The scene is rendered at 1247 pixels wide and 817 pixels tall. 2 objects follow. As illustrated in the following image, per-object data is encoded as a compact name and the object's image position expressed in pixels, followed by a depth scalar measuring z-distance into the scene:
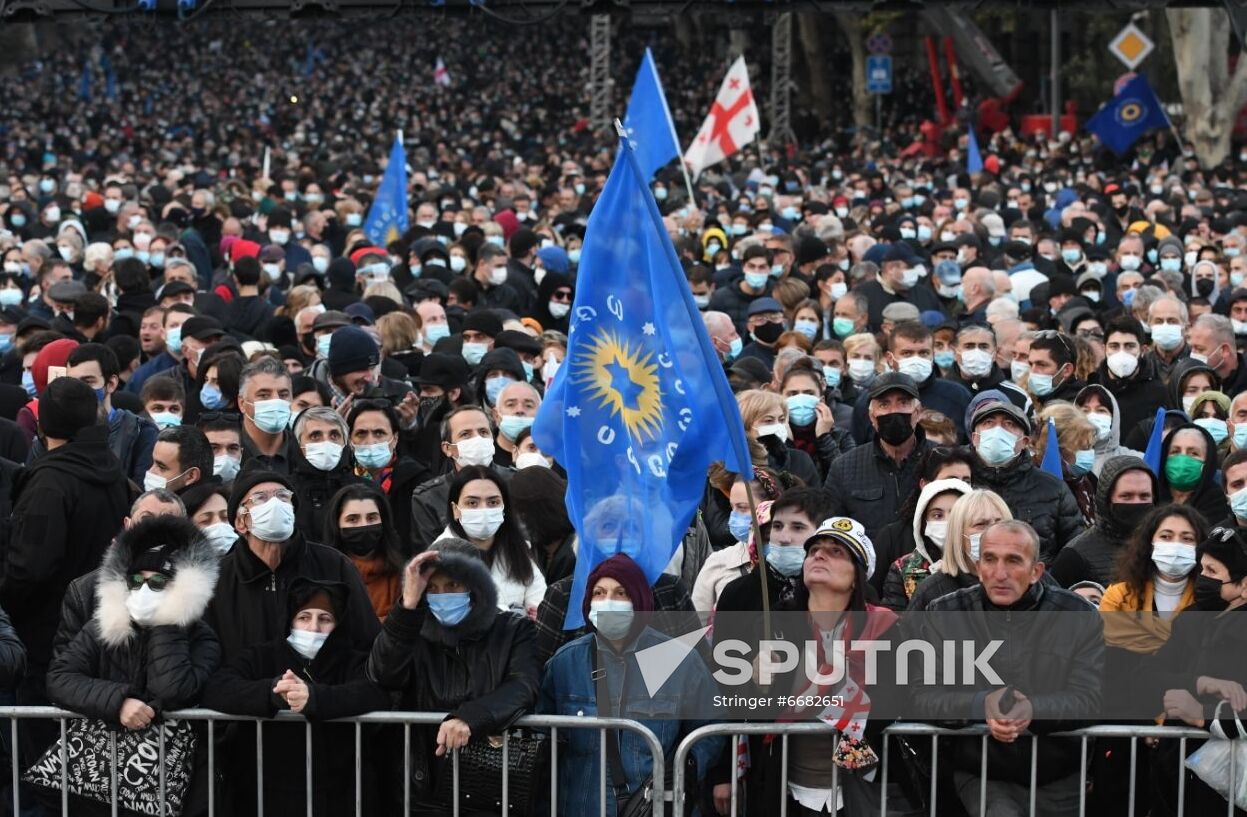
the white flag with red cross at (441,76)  54.81
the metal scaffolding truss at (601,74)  39.22
